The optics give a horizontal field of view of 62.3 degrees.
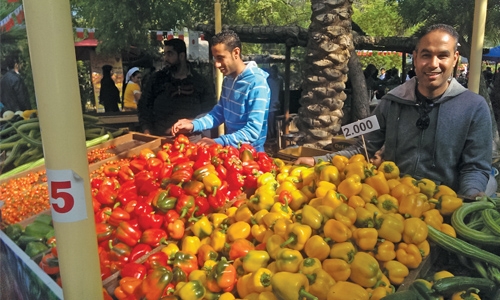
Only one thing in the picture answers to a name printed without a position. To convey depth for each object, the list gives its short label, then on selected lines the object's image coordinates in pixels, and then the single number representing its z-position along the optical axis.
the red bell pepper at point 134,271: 1.95
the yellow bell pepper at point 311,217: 1.94
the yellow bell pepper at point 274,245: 1.88
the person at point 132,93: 8.26
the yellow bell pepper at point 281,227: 1.95
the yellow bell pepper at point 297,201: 2.27
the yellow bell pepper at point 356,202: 2.03
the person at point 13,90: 3.17
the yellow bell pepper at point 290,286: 1.62
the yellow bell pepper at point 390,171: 2.32
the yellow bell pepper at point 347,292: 1.58
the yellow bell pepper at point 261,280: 1.72
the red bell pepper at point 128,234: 2.21
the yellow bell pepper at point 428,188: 2.16
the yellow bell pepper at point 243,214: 2.23
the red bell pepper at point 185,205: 2.36
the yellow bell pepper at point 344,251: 1.75
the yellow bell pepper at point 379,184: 2.16
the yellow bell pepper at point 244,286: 1.78
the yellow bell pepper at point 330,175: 2.29
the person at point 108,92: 8.91
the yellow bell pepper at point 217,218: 2.30
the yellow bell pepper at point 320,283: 1.65
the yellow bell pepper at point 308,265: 1.71
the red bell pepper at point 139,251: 2.11
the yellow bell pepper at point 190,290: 1.80
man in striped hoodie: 3.33
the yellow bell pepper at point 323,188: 2.19
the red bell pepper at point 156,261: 2.01
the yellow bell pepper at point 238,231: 2.09
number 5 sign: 1.23
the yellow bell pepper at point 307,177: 2.44
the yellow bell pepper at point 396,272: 1.74
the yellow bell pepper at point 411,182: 2.16
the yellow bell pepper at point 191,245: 2.13
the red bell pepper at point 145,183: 2.59
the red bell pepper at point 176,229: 2.27
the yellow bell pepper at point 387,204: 2.03
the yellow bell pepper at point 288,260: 1.76
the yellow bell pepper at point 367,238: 1.80
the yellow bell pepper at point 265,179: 2.55
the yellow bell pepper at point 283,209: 2.12
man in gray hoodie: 2.44
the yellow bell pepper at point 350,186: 2.12
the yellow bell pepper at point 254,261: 1.84
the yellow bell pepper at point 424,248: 1.82
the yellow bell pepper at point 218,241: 2.12
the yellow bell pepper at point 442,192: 2.14
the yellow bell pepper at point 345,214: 1.88
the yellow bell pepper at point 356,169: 2.24
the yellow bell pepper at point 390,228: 1.85
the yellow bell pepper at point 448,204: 2.06
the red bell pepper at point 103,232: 2.26
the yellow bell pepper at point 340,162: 2.39
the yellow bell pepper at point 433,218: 1.96
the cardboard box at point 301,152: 3.90
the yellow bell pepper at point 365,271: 1.68
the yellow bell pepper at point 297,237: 1.85
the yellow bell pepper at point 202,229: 2.22
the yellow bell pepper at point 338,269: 1.70
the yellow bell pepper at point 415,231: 1.83
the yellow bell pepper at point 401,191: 2.11
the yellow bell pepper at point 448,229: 1.93
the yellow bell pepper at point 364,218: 1.91
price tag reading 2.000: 2.51
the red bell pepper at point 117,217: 2.32
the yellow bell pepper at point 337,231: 1.82
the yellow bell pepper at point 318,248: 1.79
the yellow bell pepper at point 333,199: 2.02
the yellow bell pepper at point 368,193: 2.09
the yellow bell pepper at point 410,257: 1.78
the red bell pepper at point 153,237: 2.20
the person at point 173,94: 4.61
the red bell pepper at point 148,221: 2.29
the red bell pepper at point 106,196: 2.53
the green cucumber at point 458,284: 1.62
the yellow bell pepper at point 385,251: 1.79
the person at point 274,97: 8.70
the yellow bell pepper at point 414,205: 2.01
